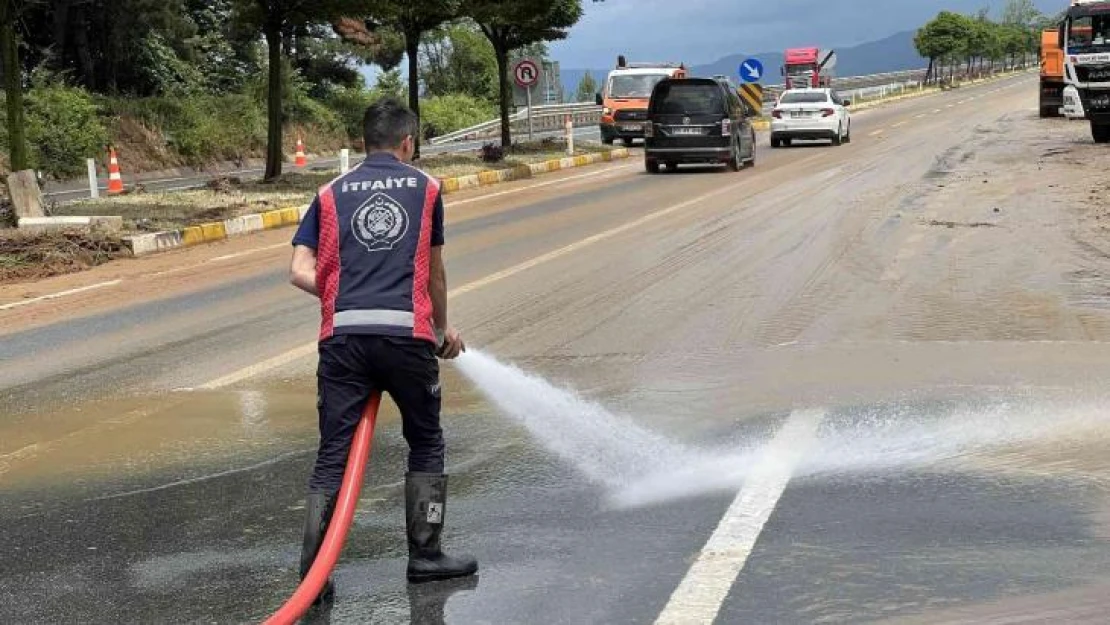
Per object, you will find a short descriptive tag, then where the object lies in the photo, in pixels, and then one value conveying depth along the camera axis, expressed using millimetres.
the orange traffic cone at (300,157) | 33031
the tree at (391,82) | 60531
